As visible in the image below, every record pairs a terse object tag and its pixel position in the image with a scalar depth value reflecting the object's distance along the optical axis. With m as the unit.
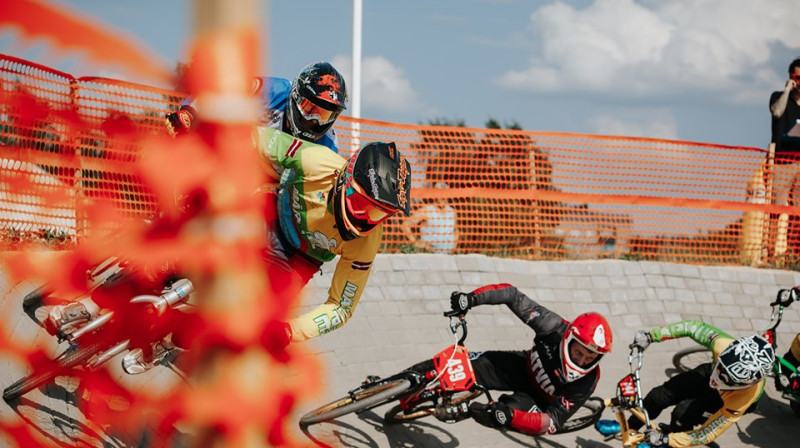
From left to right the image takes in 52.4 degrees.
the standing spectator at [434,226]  10.40
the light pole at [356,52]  12.07
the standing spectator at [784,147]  11.66
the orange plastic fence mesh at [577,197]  10.55
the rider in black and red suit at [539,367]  6.22
